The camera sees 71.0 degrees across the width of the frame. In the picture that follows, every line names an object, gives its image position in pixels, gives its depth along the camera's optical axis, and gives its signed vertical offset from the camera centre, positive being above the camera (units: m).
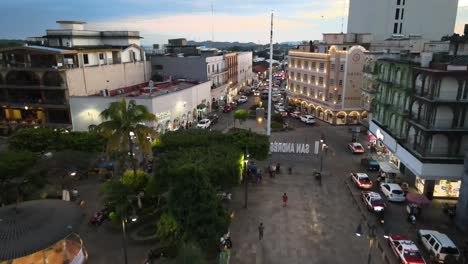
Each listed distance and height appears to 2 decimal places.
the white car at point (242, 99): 89.70 -13.60
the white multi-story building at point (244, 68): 106.01 -6.68
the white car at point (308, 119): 66.69 -13.99
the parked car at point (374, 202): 30.94 -14.29
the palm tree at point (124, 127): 28.69 -6.72
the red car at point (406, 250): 22.98 -14.23
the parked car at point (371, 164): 42.16 -14.52
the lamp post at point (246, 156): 36.04 -11.56
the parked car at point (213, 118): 66.62 -14.12
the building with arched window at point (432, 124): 31.72 -7.42
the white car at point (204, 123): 59.88 -13.43
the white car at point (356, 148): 48.36 -14.38
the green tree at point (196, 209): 22.34 -10.69
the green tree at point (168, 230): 22.81 -12.33
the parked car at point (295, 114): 72.63 -14.20
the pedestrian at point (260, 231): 26.63 -14.41
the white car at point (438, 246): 23.64 -14.14
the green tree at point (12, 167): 29.37 -11.07
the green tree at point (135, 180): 29.31 -11.51
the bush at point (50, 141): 38.09 -10.44
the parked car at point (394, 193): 33.44 -14.36
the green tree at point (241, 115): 62.17 -12.12
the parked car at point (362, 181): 36.38 -14.37
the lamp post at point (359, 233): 20.33 -11.04
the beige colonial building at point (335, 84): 64.50 -7.00
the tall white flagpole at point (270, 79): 43.12 -4.10
